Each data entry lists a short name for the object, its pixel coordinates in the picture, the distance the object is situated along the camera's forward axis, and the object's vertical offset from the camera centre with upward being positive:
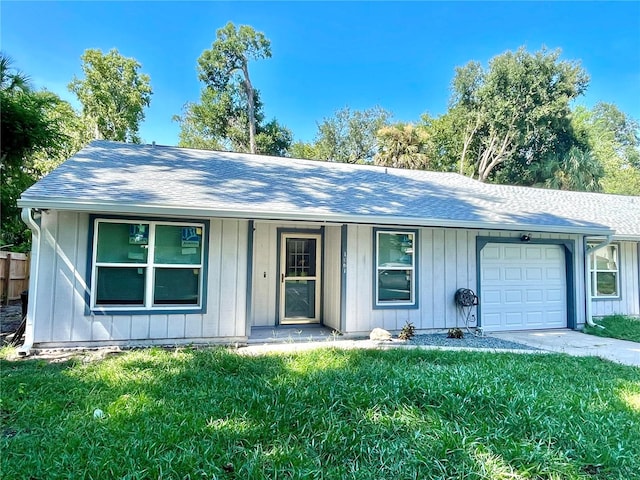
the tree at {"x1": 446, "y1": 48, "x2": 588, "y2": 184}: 22.00 +9.39
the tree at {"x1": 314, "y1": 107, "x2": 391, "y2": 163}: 26.78 +9.01
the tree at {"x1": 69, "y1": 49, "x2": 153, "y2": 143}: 21.52 +9.43
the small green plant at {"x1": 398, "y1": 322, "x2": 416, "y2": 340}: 6.90 -1.16
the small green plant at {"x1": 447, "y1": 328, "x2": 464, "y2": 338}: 7.19 -1.20
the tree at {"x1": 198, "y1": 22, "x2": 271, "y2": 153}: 25.69 +13.69
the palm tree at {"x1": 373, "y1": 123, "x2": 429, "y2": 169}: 18.45 +5.71
